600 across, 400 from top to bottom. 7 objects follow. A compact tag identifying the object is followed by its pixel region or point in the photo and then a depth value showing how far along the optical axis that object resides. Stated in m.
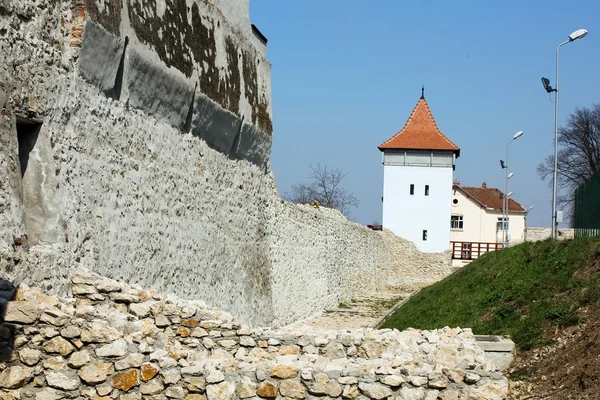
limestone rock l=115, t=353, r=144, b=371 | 7.23
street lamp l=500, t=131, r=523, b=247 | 36.20
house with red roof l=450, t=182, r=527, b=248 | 68.56
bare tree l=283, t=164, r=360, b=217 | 64.81
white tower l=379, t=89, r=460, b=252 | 47.31
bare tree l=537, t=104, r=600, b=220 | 53.84
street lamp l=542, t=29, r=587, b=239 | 22.28
